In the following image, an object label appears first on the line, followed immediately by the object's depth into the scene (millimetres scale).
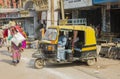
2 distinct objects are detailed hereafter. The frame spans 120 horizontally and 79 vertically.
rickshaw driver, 15086
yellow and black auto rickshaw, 14992
